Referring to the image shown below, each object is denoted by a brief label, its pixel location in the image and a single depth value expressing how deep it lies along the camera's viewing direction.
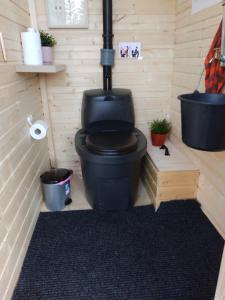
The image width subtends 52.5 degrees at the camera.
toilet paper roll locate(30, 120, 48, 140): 1.48
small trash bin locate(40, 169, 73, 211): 1.62
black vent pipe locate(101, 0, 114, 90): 1.64
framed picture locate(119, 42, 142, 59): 1.82
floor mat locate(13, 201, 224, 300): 1.11
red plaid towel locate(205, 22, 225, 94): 1.17
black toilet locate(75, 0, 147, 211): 1.42
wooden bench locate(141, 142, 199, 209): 1.57
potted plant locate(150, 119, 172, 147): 1.92
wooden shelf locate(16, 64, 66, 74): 1.32
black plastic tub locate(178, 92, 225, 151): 0.95
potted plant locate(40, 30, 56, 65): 1.56
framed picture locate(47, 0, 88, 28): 1.68
